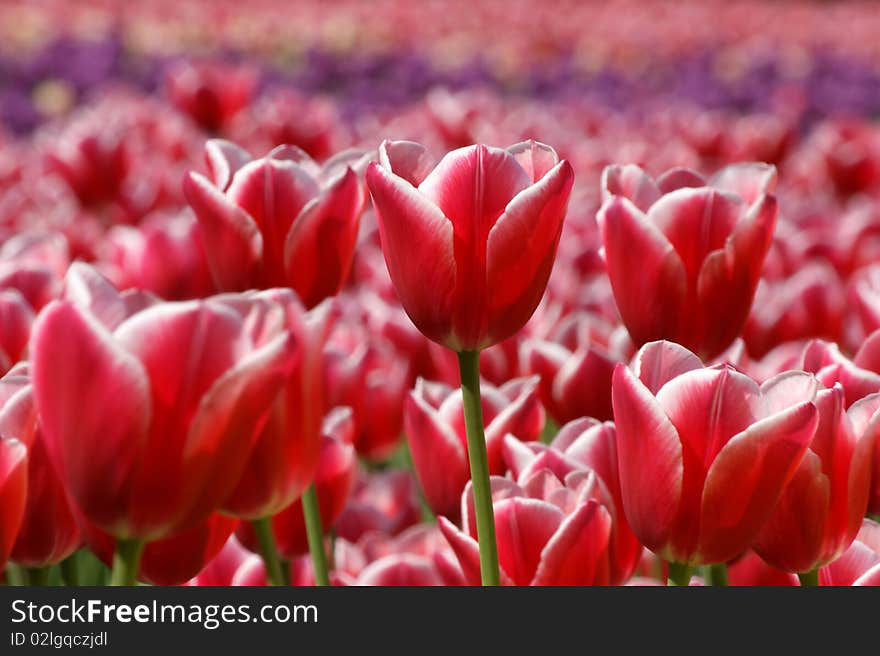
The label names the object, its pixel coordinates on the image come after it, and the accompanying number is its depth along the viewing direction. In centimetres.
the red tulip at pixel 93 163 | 277
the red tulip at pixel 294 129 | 316
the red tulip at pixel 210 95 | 378
